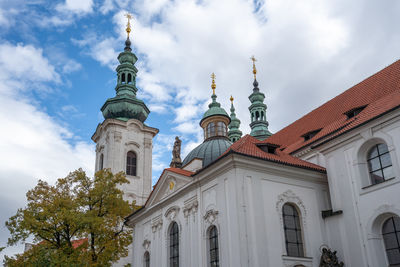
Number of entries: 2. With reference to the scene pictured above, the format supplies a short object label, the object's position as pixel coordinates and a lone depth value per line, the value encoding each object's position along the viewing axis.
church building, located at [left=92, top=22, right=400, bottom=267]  15.94
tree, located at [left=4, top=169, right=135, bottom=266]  21.77
